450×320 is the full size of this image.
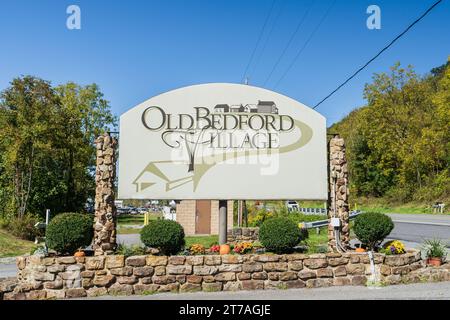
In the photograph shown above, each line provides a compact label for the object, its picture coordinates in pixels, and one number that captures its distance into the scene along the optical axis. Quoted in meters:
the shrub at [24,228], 20.05
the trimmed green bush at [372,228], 9.98
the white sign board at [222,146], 10.43
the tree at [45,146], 22.05
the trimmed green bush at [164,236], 9.41
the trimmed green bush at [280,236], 9.55
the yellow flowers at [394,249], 9.98
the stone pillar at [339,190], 10.46
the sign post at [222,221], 10.85
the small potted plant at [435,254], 9.95
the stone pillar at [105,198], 9.59
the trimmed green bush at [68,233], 9.16
